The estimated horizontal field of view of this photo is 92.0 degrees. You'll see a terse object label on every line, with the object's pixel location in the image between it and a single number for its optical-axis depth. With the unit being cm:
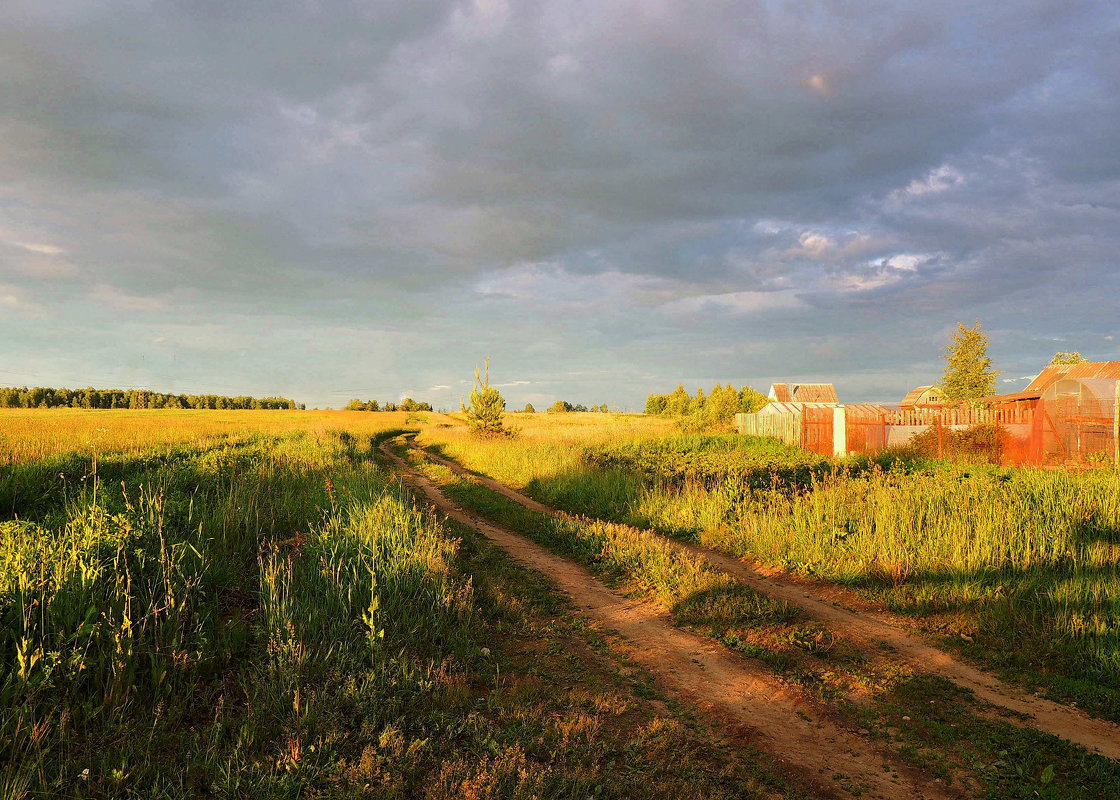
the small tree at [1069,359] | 4108
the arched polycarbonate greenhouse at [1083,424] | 1546
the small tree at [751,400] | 5769
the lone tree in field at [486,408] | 2822
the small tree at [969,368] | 2969
